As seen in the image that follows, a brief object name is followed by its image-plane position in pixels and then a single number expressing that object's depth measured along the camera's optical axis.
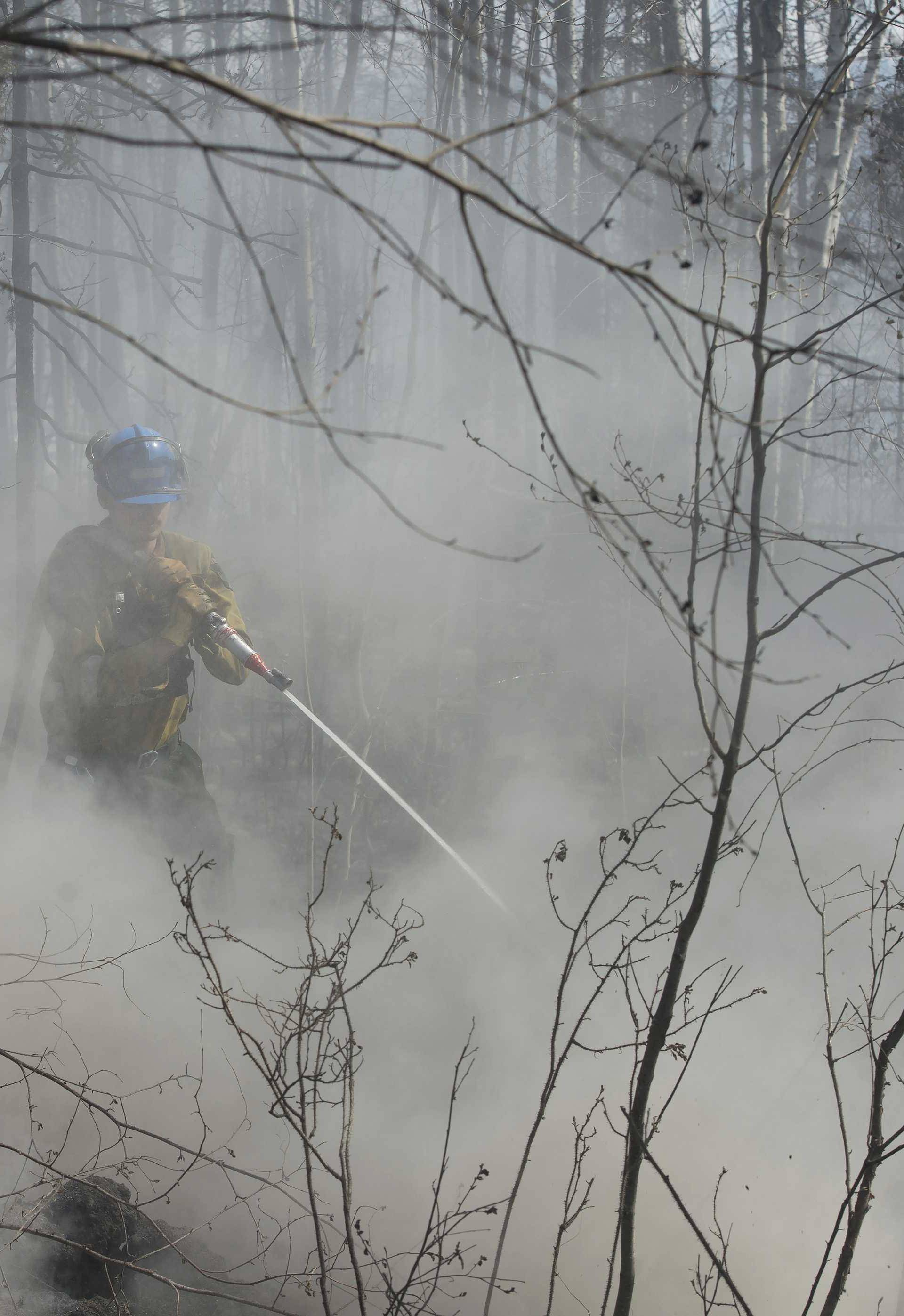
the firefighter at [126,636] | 10.03
